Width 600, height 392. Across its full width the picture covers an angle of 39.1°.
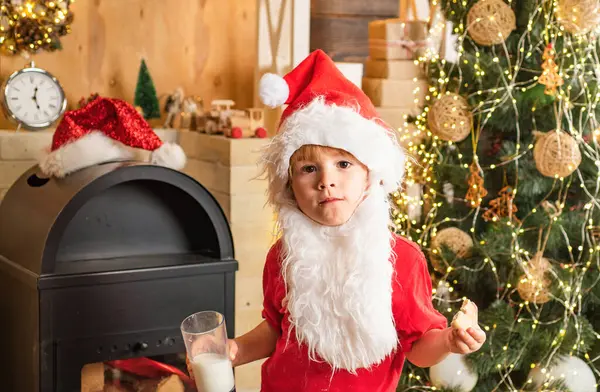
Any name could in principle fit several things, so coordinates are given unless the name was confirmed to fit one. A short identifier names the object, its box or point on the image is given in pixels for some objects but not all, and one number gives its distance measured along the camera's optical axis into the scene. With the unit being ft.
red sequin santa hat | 8.54
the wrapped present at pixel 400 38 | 11.18
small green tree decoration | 10.92
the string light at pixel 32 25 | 10.17
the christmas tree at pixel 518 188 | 9.21
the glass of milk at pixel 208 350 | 5.72
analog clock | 10.00
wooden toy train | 10.41
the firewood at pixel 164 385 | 8.35
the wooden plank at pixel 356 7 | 12.20
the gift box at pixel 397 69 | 11.32
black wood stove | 7.85
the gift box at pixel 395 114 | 11.35
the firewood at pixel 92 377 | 8.25
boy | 5.95
